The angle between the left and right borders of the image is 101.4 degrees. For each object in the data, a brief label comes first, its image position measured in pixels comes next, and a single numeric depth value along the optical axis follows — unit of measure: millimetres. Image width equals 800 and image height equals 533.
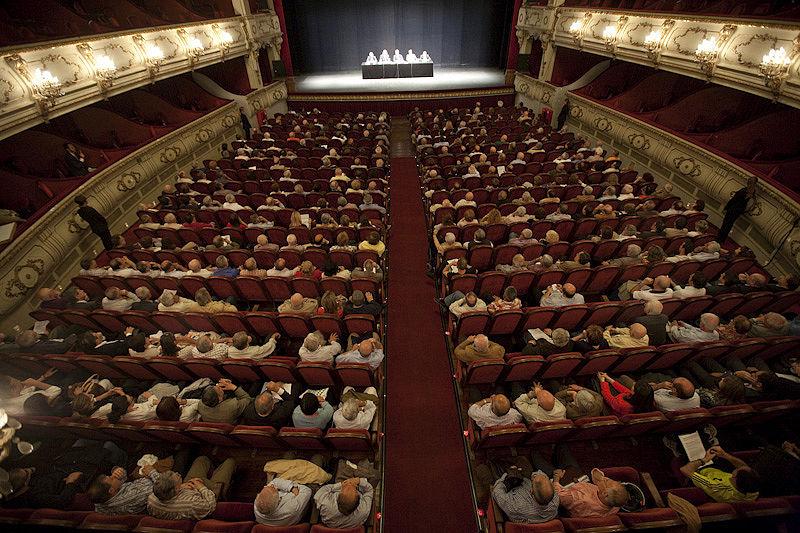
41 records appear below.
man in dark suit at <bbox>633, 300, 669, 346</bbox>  3424
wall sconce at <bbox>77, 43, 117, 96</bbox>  6055
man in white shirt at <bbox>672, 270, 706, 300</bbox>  3799
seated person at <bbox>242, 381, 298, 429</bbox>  2682
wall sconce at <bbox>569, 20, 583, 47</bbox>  10055
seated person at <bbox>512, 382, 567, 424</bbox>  2660
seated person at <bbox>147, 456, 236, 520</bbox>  2150
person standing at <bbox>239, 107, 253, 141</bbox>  10812
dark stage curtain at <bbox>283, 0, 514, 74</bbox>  15797
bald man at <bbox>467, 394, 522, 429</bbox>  2650
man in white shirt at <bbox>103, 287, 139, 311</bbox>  3828
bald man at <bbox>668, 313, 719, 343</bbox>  3344
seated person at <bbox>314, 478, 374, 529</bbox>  2107
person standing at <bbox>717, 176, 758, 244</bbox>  5262
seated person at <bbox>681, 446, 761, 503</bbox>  2152
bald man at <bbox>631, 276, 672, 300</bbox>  3768
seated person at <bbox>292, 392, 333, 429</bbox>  2650
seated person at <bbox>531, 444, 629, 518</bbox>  2104
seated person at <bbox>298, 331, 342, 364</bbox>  3188
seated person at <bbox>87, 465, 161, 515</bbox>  2188
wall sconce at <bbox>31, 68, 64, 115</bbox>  4988
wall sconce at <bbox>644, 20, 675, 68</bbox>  7273
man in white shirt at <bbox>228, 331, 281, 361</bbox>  3232
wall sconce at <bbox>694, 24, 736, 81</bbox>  5957
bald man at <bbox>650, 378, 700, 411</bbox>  2715
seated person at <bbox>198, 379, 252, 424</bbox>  2713
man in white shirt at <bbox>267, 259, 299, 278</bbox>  4212
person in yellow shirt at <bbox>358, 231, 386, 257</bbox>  4552
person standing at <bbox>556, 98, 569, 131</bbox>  10531
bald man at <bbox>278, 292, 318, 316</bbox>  3668
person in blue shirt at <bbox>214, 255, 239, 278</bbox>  4305
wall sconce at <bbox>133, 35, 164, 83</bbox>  7399
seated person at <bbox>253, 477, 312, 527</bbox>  2094
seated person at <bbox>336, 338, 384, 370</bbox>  3129
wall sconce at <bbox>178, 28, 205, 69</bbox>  8734
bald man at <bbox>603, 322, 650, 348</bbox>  3240
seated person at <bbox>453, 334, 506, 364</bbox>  3172
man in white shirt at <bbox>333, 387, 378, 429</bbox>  2646
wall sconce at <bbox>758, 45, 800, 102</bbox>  4941
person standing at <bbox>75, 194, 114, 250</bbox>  5234
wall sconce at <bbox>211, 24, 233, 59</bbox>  10033
